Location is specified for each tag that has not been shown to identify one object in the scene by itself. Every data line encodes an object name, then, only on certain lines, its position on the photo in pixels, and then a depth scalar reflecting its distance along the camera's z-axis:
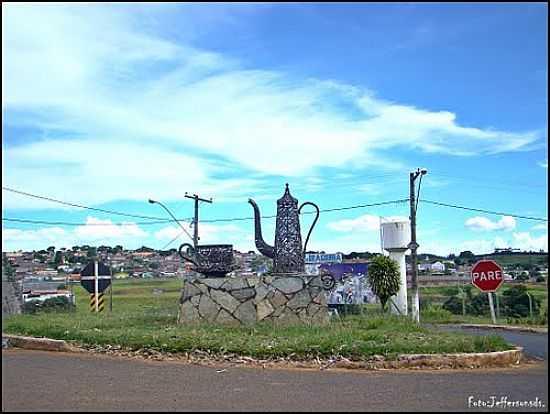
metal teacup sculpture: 16.08
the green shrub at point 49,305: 22.92
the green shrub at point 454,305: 27.20
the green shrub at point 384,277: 21.08
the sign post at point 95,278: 20.53
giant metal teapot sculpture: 15.83
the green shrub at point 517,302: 25.36
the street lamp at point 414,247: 21.78
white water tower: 22.66
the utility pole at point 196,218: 32.56
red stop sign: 19.02
